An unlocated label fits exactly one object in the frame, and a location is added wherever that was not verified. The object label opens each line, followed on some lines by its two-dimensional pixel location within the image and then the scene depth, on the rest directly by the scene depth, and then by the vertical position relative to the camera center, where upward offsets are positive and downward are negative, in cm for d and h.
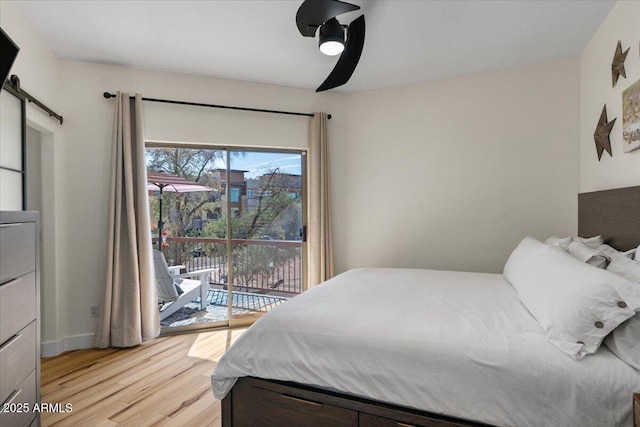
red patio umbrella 337 +34
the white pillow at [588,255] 162 -25
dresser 118 -44
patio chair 320 -82
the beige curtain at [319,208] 338 +6
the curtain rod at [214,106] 284 +111
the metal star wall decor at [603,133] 218 +58
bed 106 -62
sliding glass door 333 -6
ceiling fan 160 +109
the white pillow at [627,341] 107 -48
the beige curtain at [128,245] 277 -27
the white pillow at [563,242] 201 -22
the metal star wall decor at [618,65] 196 +97
